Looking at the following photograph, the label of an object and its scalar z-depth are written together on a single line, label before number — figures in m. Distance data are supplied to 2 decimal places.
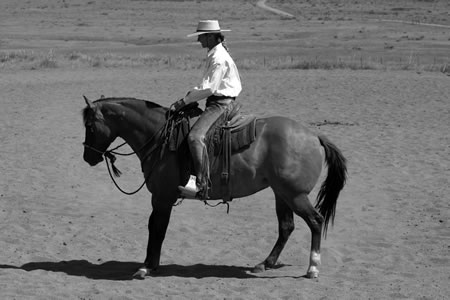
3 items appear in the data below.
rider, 17.14
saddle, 17.56
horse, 17.41
